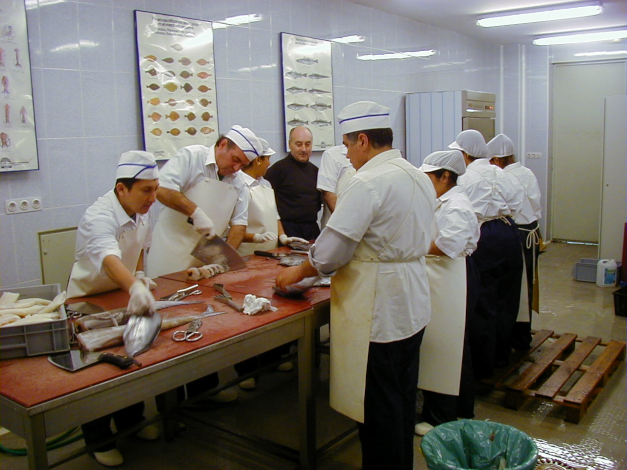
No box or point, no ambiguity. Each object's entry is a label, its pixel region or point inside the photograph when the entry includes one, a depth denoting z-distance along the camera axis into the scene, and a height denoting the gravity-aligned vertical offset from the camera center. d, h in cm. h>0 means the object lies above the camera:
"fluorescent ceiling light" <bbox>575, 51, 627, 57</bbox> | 842 +135
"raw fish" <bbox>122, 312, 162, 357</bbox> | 199 -62
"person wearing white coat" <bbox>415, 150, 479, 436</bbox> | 304 -75
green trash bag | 225 -118
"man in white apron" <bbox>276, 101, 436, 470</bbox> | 233 -54
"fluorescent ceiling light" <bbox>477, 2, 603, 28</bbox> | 636 +153
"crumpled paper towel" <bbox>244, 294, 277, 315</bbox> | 243 -64
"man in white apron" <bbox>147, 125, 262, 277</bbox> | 334 -23
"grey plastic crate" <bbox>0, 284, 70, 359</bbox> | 192 -60
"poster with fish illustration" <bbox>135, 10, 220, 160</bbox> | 405 +55
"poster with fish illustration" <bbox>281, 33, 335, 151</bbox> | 526 +63
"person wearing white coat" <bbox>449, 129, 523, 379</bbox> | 379 -70
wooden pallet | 346 -149
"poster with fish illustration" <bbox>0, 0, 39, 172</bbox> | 325 +39
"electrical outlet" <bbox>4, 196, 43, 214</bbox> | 337 -26
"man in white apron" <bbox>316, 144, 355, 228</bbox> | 484 -18
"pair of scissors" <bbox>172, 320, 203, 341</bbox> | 210 -66
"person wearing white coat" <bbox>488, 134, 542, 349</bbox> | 436 -58
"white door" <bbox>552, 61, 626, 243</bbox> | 862 +4
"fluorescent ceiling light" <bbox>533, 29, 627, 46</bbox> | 802 +153
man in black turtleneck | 475 -29
